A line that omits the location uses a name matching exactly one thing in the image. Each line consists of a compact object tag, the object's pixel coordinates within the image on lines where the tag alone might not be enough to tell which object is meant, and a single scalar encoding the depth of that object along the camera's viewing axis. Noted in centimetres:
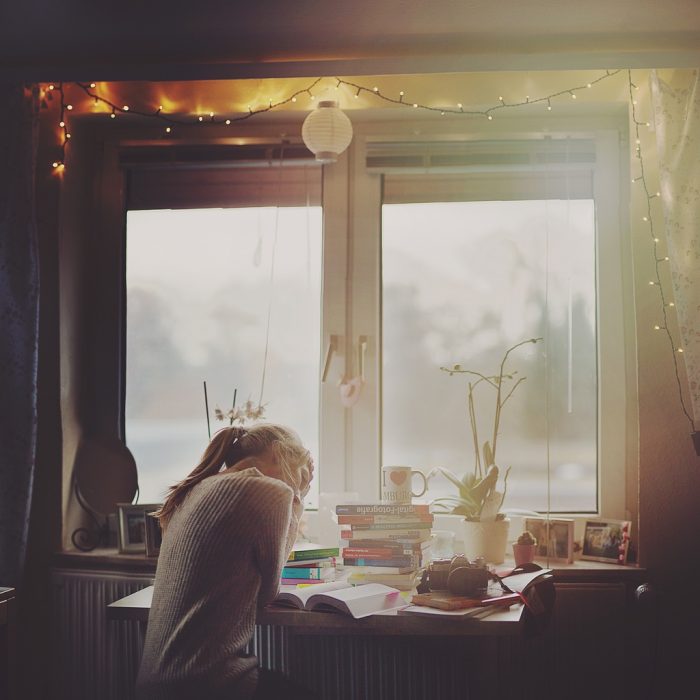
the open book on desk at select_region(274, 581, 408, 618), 194
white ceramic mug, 258
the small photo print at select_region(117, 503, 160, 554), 276
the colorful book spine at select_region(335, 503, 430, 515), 237
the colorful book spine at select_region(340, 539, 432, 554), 228
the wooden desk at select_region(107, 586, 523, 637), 189
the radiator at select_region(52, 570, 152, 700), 272
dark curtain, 263
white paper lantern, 263
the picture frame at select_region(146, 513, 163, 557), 272
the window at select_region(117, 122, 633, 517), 285
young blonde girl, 170
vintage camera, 200
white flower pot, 254
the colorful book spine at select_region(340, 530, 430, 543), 235
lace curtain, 243
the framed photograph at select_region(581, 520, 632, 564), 264
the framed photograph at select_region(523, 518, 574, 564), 265
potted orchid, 255
